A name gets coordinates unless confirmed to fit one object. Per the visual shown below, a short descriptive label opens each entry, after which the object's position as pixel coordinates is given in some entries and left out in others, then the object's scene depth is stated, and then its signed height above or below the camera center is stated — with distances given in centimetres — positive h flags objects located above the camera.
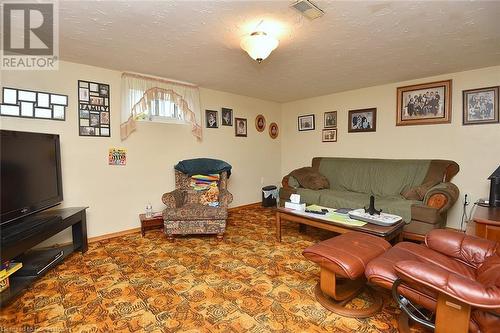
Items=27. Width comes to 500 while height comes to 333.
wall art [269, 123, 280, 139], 546 +68
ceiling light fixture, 216 +103
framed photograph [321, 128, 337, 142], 476 +51
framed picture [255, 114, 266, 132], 516 +80
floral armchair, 317 -73
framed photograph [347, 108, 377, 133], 425 +72
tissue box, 300 -54
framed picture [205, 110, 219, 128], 435 +76
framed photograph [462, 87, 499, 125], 322 +73
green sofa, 294 -39
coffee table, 230 -66
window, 365 +76
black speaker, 263 -32
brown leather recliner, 119 -66
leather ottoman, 169 -71
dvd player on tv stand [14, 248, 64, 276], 213 -92
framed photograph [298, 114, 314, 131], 510 +81
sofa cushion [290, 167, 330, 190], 410 -30
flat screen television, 204 -11
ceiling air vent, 180 +115
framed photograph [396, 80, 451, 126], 355 +86
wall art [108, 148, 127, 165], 337 +7
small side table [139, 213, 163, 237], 340 -84
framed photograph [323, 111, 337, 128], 474 +80
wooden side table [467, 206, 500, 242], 202 -54
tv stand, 185 -65
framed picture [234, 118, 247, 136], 480 +68
